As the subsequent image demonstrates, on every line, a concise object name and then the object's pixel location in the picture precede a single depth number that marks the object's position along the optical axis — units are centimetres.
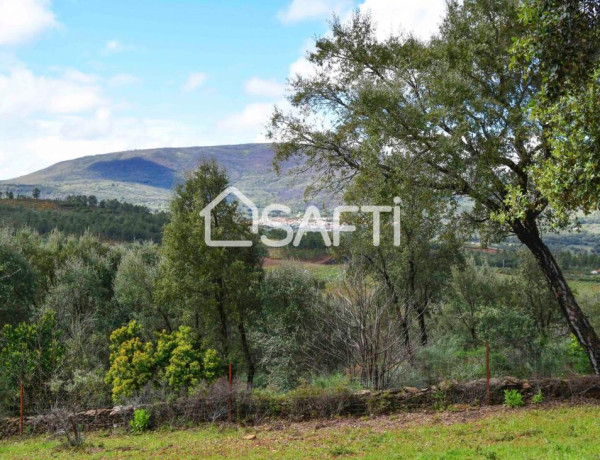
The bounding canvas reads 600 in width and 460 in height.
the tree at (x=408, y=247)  1448
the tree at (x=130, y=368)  2102
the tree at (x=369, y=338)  1561
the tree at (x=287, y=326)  2438
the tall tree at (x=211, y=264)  2478
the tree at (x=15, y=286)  3109
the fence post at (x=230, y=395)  1385
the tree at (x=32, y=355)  1984
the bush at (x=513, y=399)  1321
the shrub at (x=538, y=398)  1329
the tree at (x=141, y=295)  3288
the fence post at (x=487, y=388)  1350
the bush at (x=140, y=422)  1397
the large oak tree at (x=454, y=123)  1382
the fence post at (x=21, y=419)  1484
